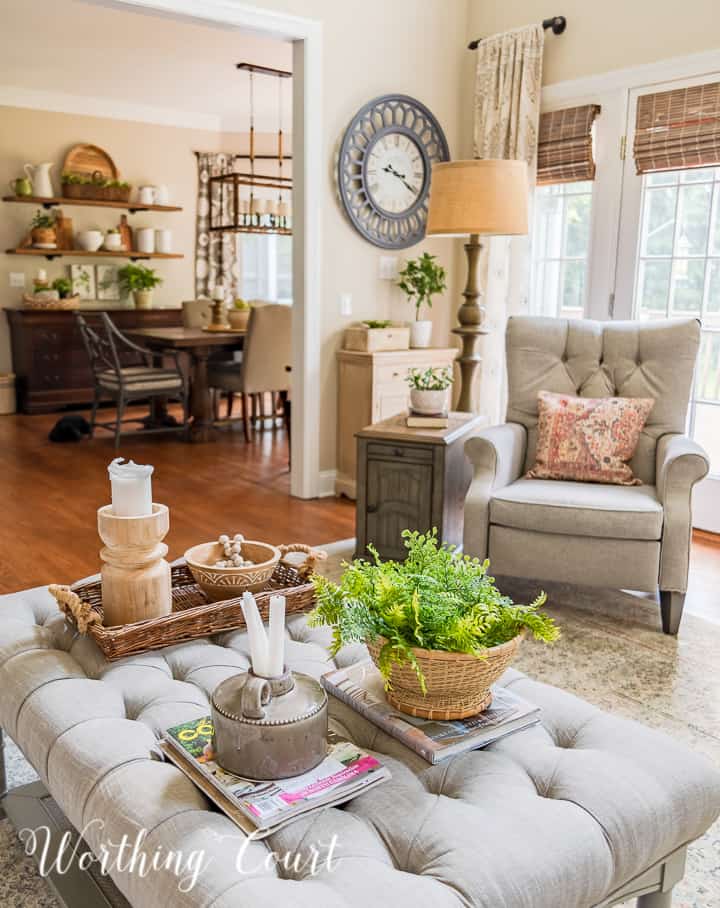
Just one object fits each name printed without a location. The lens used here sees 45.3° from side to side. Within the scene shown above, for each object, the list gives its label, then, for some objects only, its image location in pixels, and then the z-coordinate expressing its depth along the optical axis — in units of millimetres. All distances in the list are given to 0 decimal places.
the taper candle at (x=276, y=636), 1324
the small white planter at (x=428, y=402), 3676
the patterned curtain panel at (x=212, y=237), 8828
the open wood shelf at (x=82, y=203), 7551
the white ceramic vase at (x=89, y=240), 7942
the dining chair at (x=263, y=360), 5969
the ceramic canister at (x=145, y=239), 8344
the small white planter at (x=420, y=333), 4789
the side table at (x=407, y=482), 3457
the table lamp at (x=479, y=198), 3576
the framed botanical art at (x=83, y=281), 8086
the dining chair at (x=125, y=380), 6096
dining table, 6246
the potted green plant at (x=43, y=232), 7656
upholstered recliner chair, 2936
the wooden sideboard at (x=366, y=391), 4547
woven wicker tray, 1704
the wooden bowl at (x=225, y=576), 1941
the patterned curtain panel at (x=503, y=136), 4527
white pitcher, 7609
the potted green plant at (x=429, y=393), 3678
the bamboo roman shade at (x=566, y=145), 4355
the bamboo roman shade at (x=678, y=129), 3818
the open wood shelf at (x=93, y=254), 7660
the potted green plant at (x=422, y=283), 4742
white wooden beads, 1999
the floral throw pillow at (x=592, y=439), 3309
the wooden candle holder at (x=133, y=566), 1743
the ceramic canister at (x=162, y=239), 8492
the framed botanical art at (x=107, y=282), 8258
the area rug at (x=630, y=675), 1744
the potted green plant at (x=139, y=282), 8211
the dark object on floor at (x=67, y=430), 6219
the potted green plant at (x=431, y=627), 1395
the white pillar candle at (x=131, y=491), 1732
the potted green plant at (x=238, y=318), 6738
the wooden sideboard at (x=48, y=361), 7477
